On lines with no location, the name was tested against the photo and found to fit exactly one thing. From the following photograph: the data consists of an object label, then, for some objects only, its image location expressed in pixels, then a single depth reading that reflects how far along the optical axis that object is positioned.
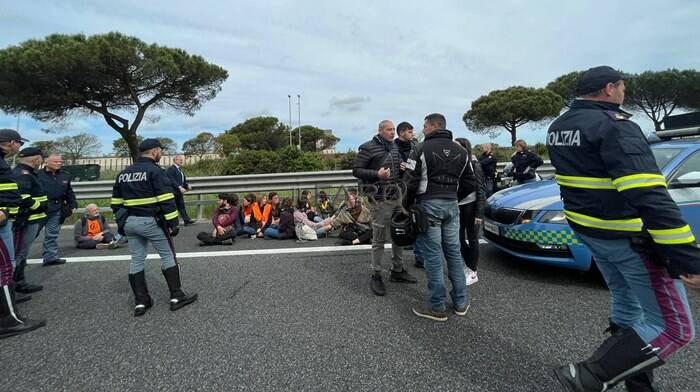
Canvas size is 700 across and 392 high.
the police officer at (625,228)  1.47
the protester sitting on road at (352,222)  5.79
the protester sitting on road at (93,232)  6.14
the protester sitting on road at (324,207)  7.56
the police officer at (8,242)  2.96
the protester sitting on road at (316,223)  6.43
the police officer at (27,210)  3.94
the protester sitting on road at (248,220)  6.76
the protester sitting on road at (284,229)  6.47
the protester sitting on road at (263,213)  6.97
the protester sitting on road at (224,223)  6.04
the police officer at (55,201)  5.03
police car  3.24
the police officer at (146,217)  3.28
